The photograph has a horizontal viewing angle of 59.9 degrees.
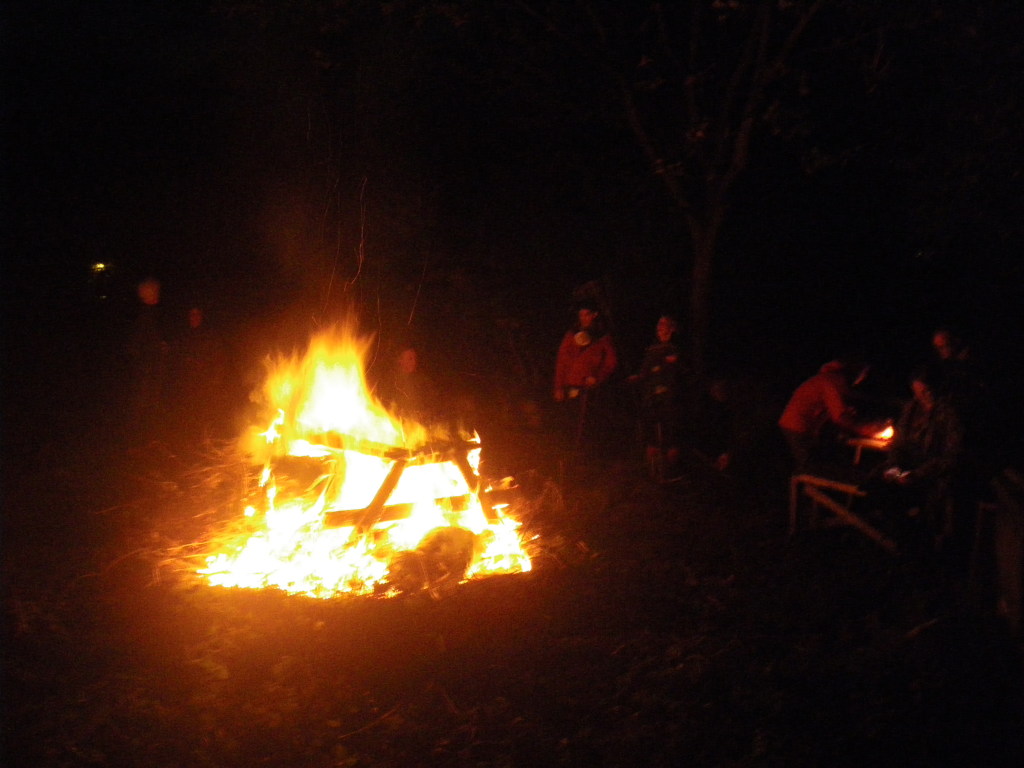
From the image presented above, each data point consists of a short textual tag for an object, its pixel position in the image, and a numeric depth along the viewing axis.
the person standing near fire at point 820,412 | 7.46
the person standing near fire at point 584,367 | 9.06
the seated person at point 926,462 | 6.20
